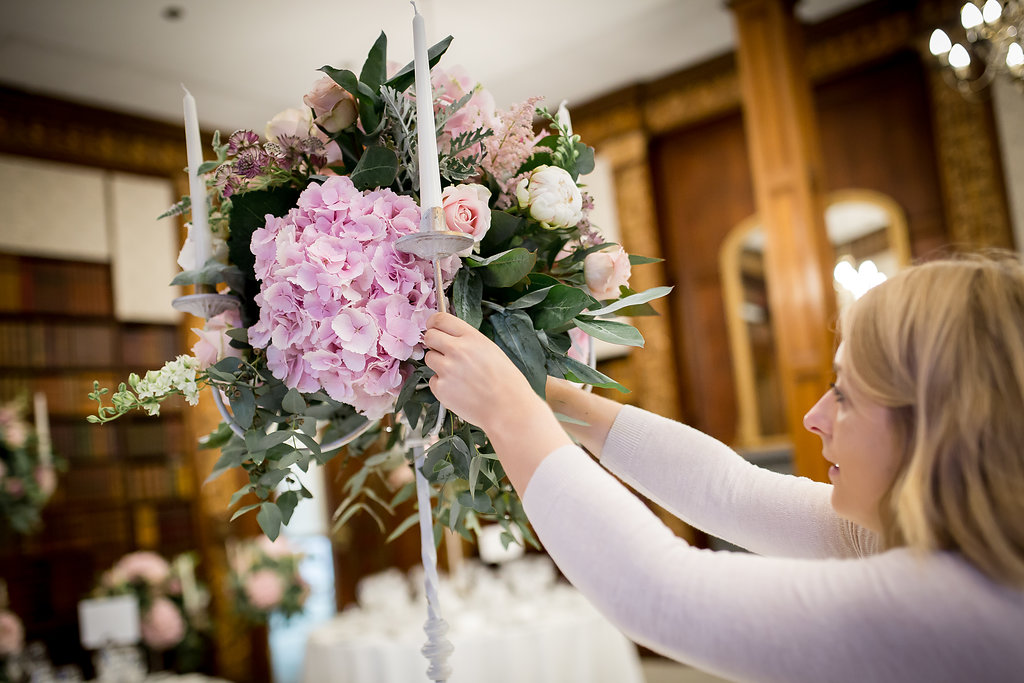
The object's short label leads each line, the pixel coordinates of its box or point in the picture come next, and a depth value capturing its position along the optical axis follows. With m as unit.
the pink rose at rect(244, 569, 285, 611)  4.69
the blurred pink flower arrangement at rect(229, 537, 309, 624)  4.70
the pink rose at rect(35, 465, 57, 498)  4.31
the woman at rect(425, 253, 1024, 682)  0.69
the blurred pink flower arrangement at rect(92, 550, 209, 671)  4.54
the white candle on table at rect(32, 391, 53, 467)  4.38
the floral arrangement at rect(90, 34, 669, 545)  0.87
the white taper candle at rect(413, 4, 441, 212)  0.81
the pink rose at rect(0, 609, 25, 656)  4.07
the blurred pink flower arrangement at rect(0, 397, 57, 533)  4.11
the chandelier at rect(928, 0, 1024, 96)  3.03
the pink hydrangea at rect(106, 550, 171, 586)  4.54
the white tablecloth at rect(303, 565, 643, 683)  3.30
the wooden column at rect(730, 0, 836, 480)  4.61
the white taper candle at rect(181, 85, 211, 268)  0.97
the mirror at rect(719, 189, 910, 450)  5.36
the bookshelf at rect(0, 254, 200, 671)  5.21
